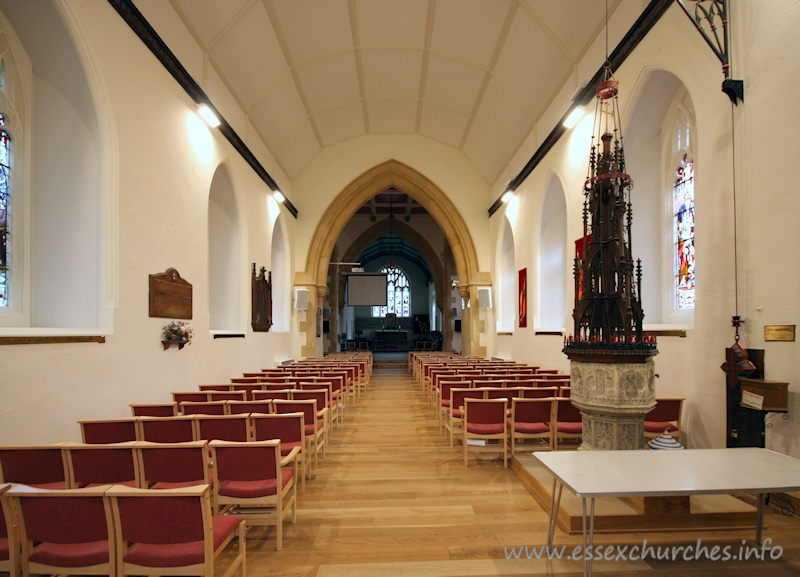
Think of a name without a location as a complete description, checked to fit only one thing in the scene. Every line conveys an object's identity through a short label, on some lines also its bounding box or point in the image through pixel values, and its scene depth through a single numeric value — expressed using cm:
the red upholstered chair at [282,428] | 330
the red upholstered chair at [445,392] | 552
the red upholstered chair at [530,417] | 428
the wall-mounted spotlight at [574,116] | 689
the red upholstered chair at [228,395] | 461
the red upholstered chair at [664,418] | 421
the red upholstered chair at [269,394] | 470
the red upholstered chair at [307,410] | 388
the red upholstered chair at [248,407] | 385
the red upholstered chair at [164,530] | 178
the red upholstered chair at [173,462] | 247
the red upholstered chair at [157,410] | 392
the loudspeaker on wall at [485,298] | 1295
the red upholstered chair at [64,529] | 177
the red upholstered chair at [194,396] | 466
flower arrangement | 535
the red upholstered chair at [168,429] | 312
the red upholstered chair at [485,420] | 426
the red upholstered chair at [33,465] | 239
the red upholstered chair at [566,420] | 427
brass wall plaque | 332
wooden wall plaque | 520
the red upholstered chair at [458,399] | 481
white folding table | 205
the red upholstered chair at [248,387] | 545
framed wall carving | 905
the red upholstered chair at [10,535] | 179
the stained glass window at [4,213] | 405
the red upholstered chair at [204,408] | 383
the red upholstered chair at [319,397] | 463
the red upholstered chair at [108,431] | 314
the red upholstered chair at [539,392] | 473
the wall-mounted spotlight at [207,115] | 649
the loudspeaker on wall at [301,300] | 1229
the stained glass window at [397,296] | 2792
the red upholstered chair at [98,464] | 242
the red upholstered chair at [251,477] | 258
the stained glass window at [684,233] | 573
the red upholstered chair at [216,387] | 556
